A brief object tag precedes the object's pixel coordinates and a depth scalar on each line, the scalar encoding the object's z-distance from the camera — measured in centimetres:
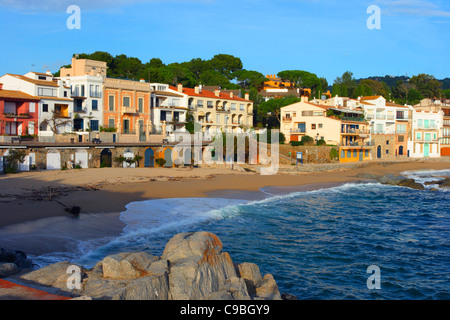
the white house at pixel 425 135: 8212
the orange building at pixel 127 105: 5378
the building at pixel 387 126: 7675
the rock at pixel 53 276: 1172
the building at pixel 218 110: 6738
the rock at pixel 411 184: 4404
